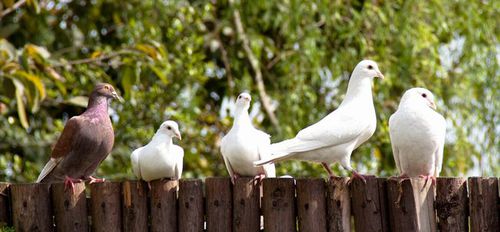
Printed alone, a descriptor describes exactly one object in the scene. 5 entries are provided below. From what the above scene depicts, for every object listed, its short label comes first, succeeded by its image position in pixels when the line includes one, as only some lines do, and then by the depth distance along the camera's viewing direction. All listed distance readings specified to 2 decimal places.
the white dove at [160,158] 13.52
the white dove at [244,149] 13.58
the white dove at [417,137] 12.92
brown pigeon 15.09
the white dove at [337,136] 13.35
